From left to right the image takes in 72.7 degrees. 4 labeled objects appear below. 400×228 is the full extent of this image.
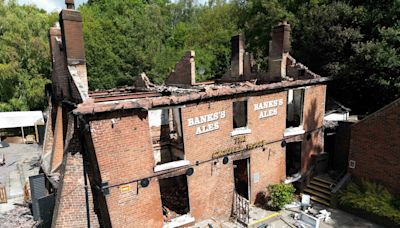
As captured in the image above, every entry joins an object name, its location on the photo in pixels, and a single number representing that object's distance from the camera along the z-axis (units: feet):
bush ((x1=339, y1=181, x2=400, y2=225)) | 35.59
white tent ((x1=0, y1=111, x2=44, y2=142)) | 83.73
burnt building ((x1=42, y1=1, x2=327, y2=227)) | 28.76
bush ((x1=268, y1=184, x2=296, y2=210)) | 38.65
